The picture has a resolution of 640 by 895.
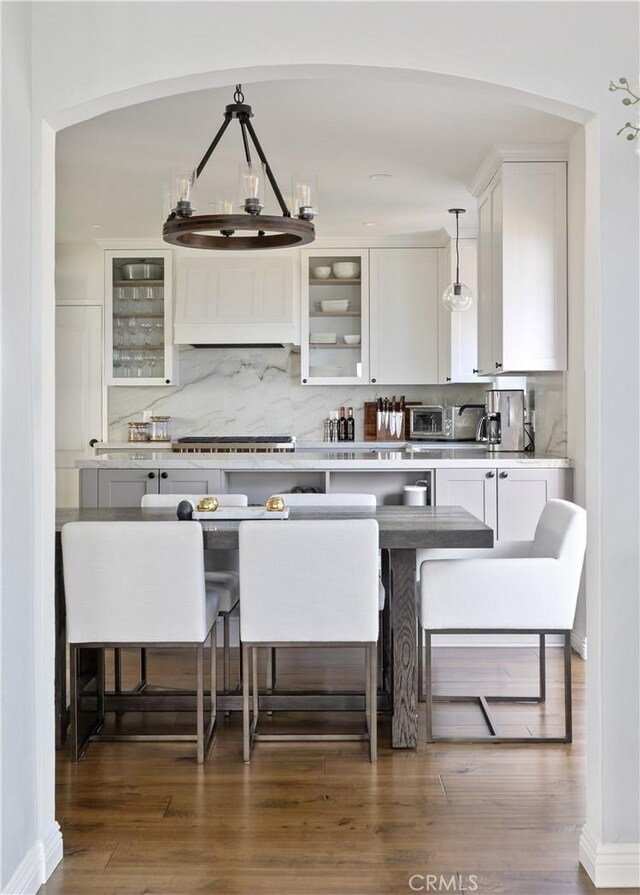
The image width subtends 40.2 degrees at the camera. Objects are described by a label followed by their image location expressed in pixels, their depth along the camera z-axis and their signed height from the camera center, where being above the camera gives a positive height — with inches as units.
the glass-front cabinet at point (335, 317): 280.8 +39.9
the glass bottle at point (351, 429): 292.2 +3.0
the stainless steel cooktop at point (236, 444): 276.7 -1.8
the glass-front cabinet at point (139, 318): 282.0 +39.0
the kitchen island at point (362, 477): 182.4 -8.5
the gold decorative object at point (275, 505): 137.6 -10.5
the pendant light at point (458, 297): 222.8 +35.9
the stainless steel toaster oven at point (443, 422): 278.8 +5.1
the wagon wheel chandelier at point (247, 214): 126.9 +34.0
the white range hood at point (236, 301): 276.7 +43.6
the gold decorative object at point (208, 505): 138.7 -10.6
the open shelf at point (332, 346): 282.8 +30.0
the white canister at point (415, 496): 177.3 -11.8
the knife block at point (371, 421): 291.0 +5.7
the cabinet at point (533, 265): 185.3 +36.6
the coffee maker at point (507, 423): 207.2 +3.5
